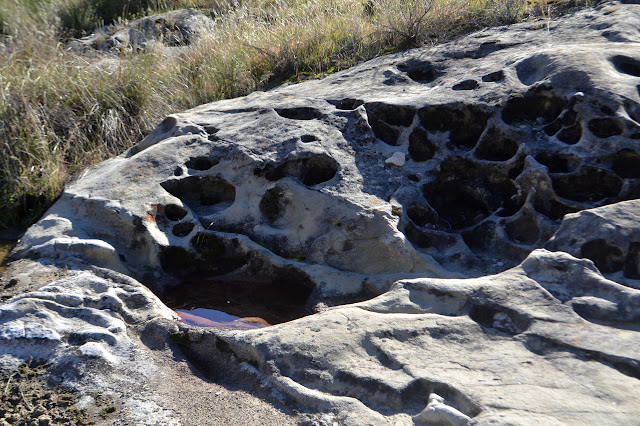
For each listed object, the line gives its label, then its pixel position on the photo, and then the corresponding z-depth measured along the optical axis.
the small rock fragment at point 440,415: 2.29
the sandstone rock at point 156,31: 9.07
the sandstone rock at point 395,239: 2.56
